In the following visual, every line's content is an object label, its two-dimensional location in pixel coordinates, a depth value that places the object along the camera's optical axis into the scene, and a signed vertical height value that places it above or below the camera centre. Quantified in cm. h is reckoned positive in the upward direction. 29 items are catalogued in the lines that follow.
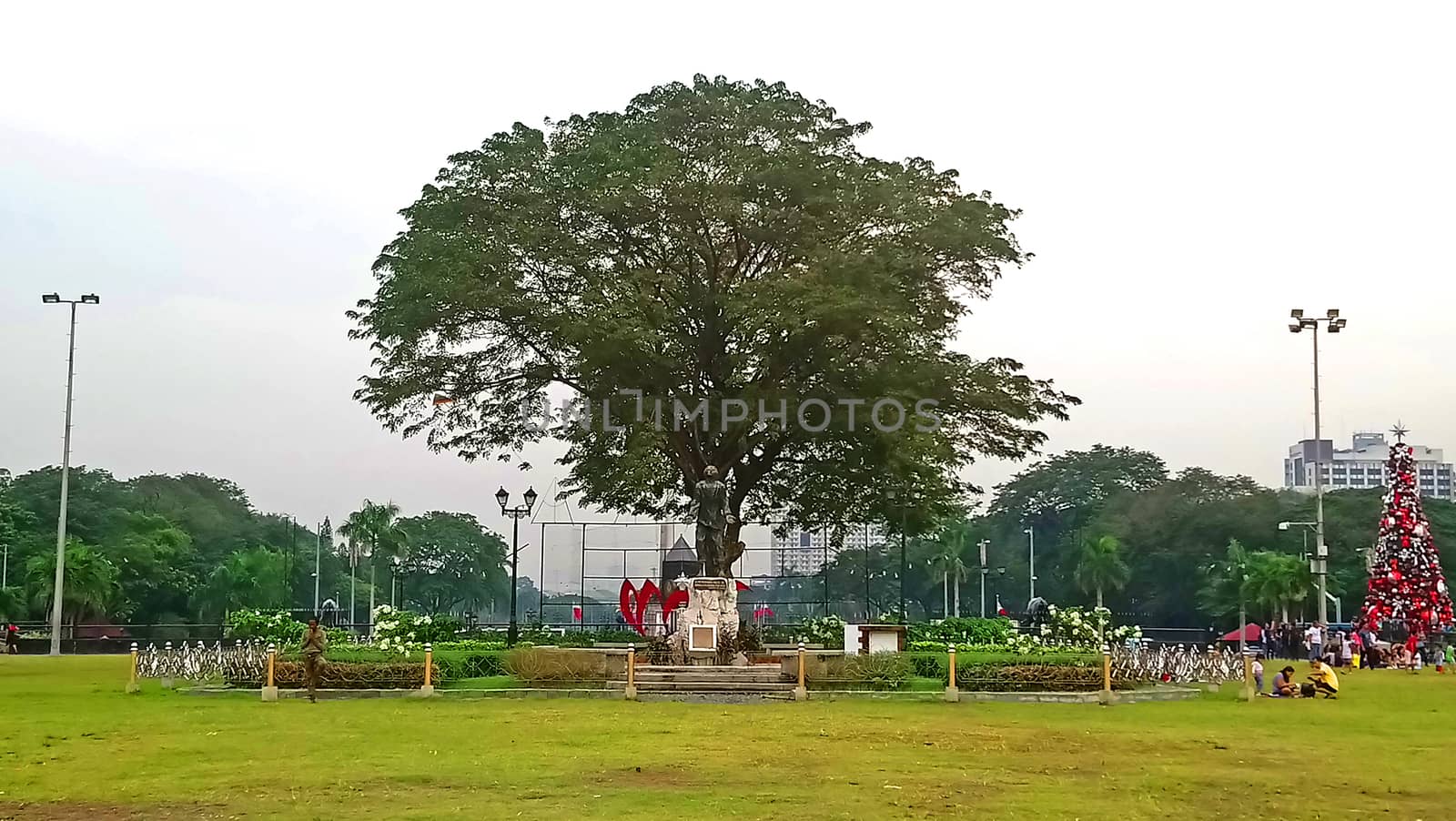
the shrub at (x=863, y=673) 2369 -174
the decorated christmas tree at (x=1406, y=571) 4069 +12
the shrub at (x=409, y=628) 2985 -145
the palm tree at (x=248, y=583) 7656 -127
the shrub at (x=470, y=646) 2745 -166
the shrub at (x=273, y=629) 3167 -161
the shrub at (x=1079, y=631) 2950 -124
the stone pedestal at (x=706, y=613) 2752 -89
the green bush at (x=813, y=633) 3409 -163
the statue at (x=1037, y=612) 4010 -121
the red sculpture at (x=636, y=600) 3594 -88
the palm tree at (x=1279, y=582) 6456 -40
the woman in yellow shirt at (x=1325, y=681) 2395 -177
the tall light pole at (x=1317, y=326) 4100 +699
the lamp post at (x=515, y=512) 3231 +119
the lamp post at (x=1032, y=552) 8731 +113
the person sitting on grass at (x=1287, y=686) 2391 -186
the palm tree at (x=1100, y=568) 7756 +17
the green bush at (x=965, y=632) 3394 -154
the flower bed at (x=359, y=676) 2353 -187
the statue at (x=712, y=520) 3111 +99
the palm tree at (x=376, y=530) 8900 +197
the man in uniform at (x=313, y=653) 2255 -143
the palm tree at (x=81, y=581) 6100 -100
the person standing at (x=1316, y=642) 3494 -166
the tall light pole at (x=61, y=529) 4744 +95
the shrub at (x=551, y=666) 2453 -176
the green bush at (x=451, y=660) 2456 -167
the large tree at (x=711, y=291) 3098 +597
